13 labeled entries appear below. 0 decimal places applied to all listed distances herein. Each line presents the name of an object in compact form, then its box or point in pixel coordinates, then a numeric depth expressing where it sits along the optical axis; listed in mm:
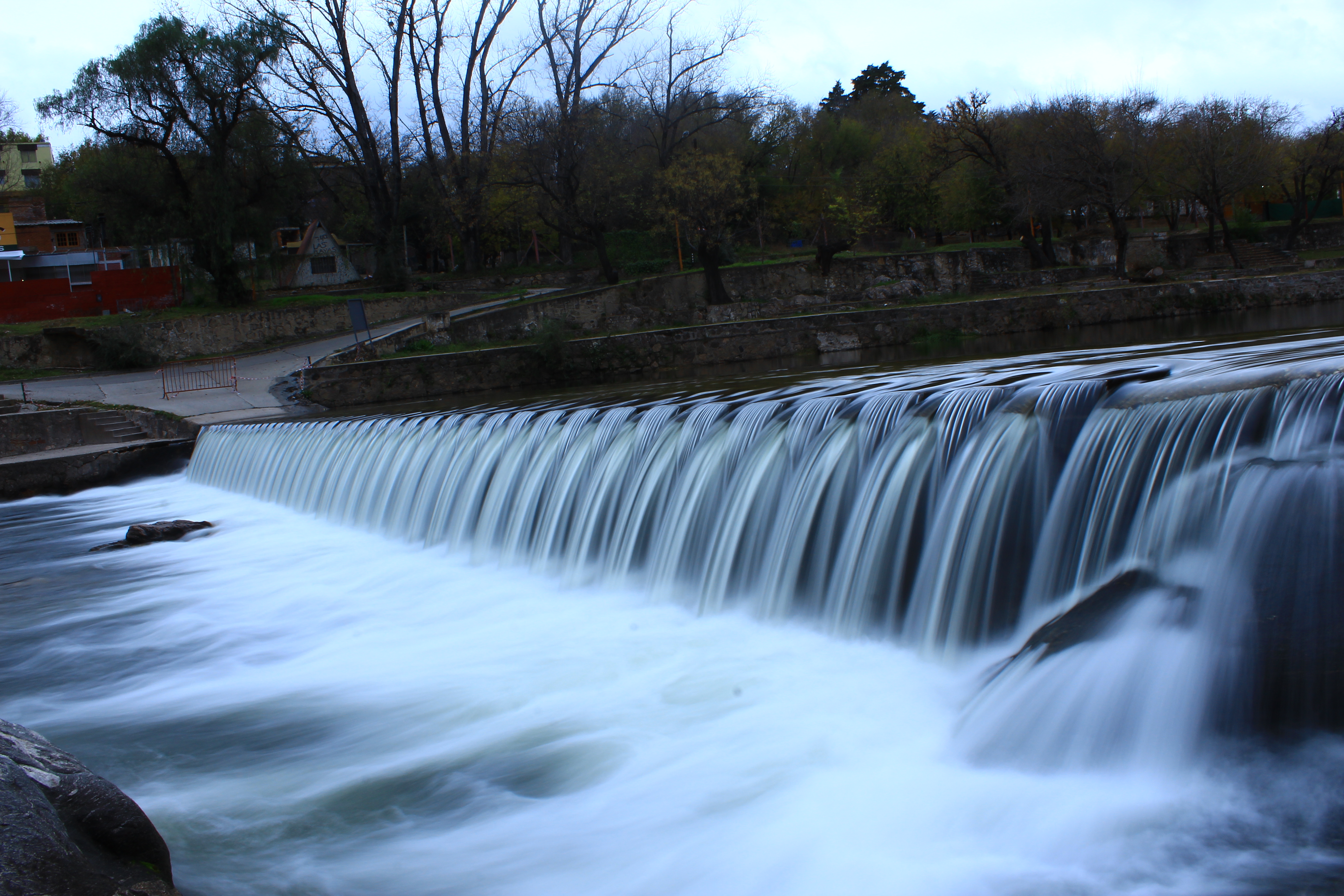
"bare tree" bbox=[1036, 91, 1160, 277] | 31875
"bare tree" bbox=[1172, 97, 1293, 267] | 34375
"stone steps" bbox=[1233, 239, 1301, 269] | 34562
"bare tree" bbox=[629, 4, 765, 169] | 35094
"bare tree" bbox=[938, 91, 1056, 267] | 34500
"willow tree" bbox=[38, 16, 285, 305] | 30484
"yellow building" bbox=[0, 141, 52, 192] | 67938
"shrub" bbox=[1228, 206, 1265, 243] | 41812
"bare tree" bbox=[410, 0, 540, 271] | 38938
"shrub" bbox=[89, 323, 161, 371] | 27219
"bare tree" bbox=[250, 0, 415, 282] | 39125
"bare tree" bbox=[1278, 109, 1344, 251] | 38438
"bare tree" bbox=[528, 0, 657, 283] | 33156
